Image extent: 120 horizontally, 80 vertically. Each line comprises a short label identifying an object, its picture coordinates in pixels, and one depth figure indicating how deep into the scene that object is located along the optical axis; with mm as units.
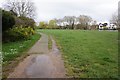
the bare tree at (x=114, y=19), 31331
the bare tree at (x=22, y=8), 23475
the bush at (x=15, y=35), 8103
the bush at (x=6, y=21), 7551
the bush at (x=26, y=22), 11589
